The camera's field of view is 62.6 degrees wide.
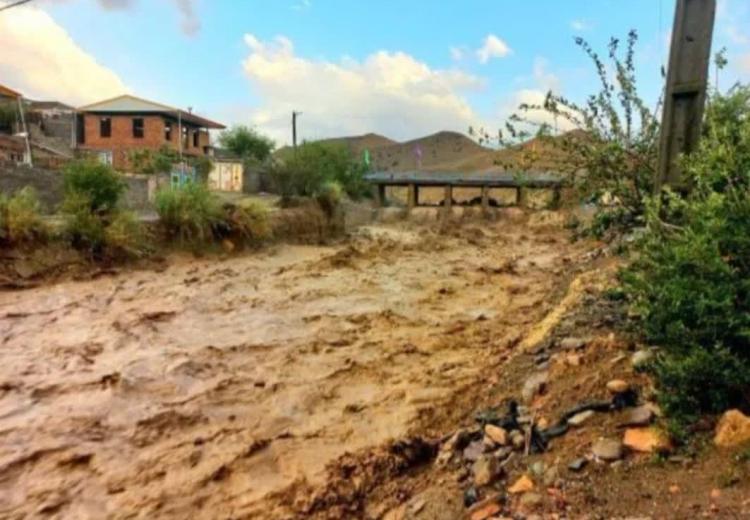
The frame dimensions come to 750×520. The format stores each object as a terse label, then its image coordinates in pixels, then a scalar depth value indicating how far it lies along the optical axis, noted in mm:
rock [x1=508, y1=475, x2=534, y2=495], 2814
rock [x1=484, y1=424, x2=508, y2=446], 3471
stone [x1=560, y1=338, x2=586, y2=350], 4543
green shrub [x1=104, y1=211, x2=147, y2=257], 12016
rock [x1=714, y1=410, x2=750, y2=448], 2535
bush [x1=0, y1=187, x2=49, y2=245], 10641
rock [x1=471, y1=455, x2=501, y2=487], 3072
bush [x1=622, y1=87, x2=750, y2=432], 2725
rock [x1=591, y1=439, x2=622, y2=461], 2820
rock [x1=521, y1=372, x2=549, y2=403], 4039
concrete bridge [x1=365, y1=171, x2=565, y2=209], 28391
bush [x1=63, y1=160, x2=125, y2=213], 12203
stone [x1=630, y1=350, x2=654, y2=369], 3342
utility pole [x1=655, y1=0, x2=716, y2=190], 4273
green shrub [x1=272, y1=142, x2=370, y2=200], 24578
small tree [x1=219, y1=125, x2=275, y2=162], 40938
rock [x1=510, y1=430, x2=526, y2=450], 3338
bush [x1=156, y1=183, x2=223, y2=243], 13859
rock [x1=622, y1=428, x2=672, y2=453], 2736
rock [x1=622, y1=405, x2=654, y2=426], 3008
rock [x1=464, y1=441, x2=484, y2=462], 3502
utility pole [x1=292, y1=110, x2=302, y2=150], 37638
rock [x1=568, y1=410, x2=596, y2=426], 3270
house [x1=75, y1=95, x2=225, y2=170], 35969
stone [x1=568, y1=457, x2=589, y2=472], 2813
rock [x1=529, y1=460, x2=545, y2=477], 2912
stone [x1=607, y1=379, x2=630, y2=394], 3377
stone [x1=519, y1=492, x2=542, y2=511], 2630
